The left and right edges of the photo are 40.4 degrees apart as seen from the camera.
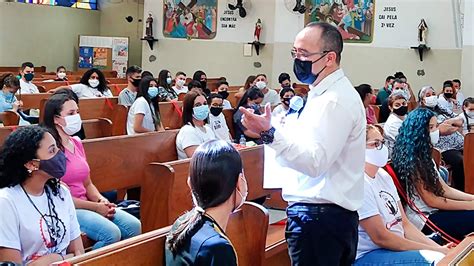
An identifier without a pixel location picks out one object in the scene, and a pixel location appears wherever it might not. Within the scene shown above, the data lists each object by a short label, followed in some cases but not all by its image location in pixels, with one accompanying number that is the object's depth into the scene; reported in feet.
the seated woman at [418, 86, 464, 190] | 23.31
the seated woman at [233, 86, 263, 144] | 24.99
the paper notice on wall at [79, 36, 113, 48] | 53.72
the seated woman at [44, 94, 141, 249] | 13.56
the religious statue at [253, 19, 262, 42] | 46.39
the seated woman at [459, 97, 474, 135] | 25.80
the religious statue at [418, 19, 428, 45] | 40.06
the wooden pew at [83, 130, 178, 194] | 15.39
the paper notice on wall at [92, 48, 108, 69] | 54.13
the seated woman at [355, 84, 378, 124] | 26.86
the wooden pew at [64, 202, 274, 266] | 7.80
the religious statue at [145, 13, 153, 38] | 51.13
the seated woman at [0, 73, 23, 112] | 25.23
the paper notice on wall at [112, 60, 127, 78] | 54.08
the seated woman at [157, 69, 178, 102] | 30.71
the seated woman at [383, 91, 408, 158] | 20.52
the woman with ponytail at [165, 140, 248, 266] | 7.39
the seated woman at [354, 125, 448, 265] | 11.09
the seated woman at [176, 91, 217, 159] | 17.69
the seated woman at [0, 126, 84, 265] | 9.73
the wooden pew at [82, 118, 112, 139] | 20.29
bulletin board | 53.83
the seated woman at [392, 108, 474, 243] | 14.37
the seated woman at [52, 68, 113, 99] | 29.63
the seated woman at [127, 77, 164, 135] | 22.27
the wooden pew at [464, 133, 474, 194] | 21.52
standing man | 8.50
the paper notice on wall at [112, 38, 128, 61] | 53.72
